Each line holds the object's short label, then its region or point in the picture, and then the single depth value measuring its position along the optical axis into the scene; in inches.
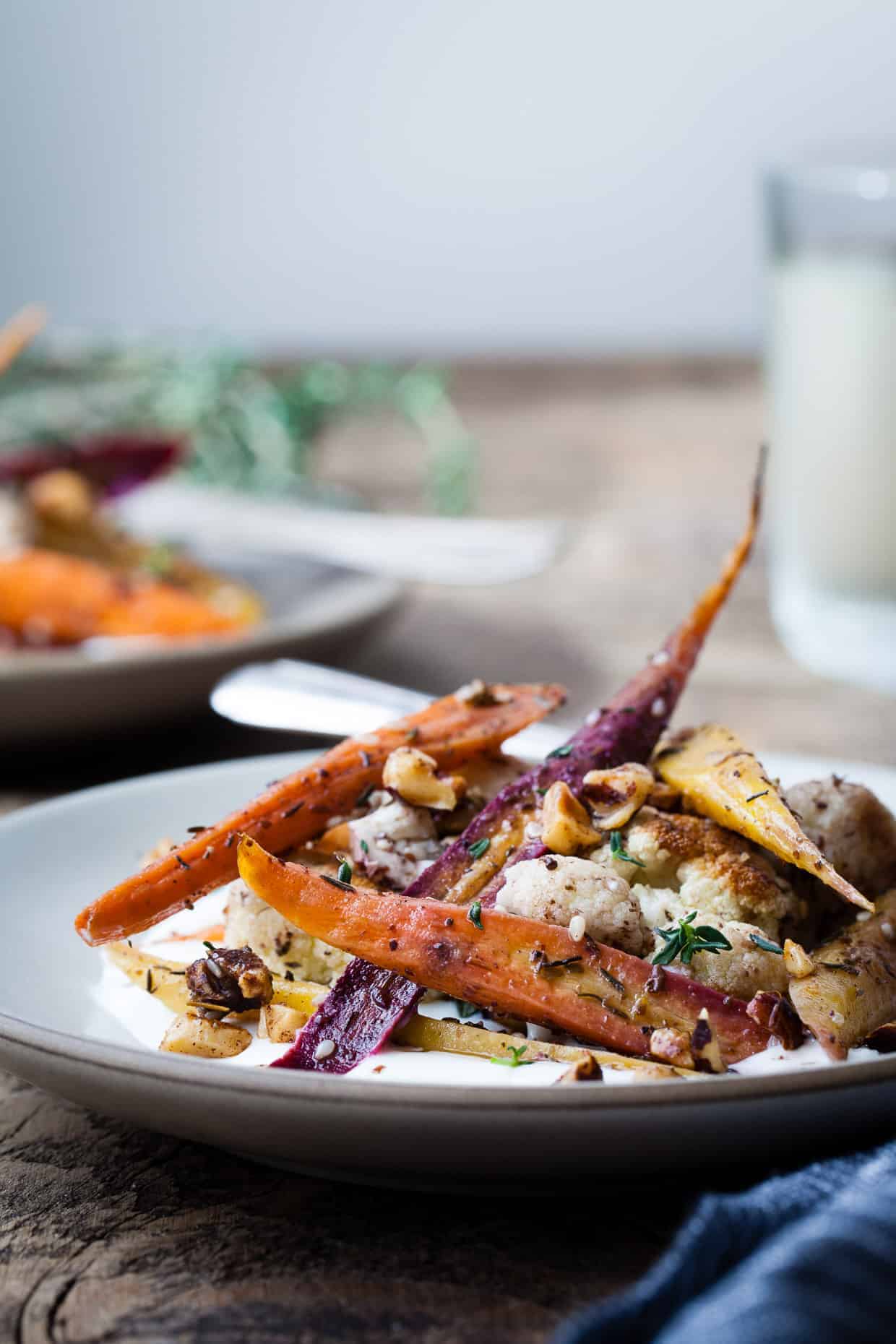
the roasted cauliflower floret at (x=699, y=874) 28.8
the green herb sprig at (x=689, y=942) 27.9
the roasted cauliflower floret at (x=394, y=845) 29.3
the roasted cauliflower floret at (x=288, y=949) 29.0
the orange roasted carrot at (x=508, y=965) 27.3
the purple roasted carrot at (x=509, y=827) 27.5
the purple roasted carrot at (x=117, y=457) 55.7
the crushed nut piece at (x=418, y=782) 29.6
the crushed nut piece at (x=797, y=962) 27.8
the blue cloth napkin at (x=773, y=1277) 24.4
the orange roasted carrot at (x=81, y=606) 45.5
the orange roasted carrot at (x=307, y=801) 28.9
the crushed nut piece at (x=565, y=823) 28.8
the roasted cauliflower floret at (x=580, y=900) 27.9
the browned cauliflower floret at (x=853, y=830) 29.9
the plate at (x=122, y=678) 39.6
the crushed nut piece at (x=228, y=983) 27.9
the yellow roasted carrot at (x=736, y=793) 28.3
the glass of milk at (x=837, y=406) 48.0
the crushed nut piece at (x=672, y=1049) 26.9
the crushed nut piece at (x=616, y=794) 29.3
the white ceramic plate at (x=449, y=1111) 25.4
